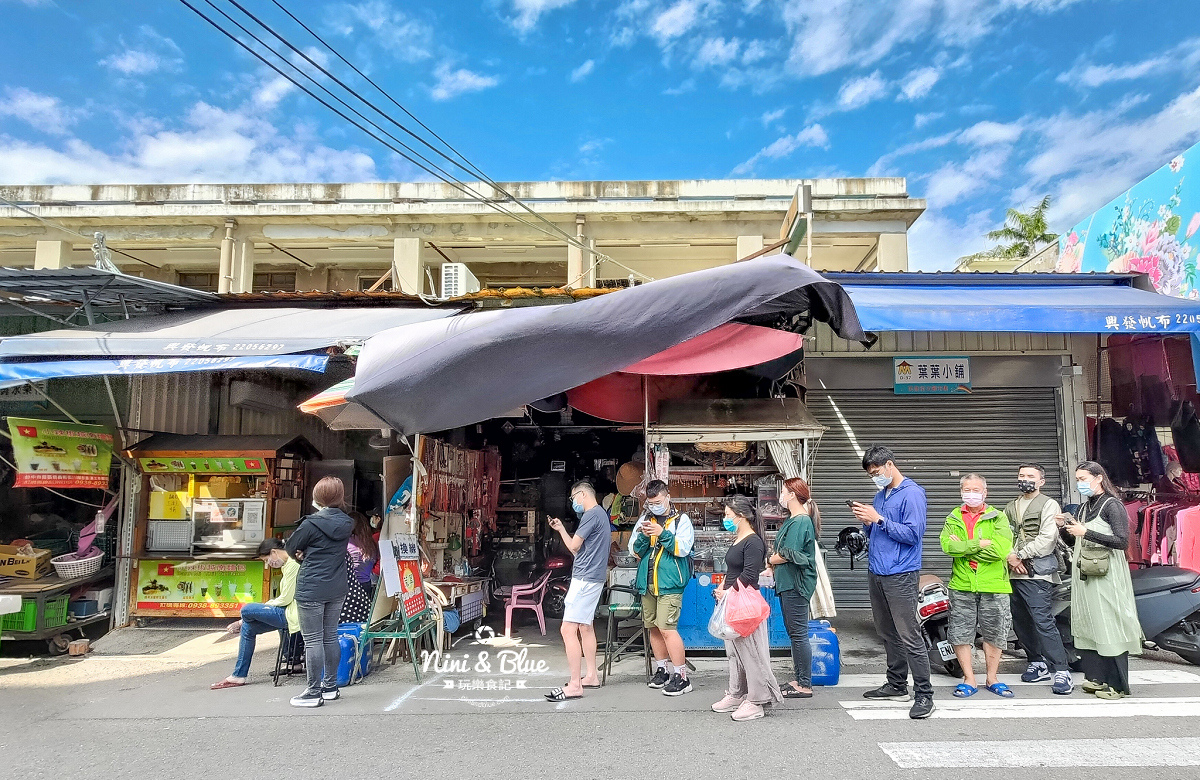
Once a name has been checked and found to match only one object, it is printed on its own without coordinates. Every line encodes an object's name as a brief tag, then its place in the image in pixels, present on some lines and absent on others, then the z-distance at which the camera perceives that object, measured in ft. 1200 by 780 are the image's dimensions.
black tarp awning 16.30
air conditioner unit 29.14
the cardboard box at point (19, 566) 25.07
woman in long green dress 16.85
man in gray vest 18.15
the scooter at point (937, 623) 19.70
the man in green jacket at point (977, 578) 17.31
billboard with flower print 29.66
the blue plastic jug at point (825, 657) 18.94
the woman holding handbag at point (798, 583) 17.67
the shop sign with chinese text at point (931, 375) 29.12
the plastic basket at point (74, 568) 25.43
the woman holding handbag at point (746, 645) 16.51
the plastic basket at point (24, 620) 23.02
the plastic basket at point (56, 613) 23.61
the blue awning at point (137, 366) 20.84
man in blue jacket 16.05
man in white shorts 18.16
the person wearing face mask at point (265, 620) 19.75
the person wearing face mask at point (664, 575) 18.54
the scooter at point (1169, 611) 20.34
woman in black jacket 17.71
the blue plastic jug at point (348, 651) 19.67
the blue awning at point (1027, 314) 21.49
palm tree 75.72
